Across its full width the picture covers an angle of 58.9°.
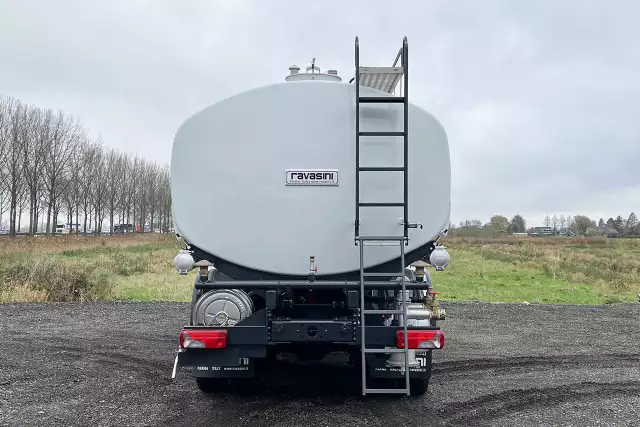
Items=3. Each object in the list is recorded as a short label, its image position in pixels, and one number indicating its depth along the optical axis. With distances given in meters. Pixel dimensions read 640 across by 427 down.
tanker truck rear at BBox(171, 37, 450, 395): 5.32
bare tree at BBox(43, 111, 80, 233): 39.28
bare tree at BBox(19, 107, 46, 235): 37.56
